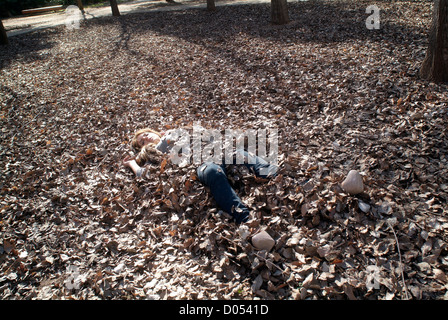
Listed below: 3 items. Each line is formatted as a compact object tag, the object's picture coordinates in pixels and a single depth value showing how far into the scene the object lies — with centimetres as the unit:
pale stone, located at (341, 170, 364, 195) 289
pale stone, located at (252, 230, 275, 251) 261
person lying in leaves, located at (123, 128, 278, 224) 305
